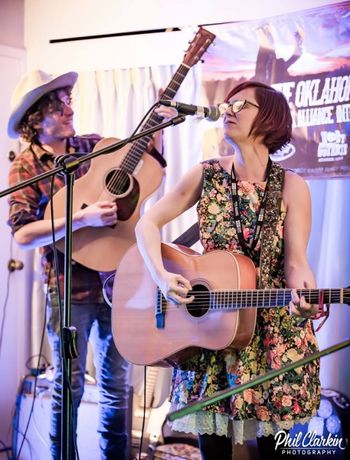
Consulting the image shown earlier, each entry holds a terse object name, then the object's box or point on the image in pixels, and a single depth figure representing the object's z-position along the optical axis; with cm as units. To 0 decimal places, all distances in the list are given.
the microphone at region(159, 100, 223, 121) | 352
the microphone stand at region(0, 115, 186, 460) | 344
